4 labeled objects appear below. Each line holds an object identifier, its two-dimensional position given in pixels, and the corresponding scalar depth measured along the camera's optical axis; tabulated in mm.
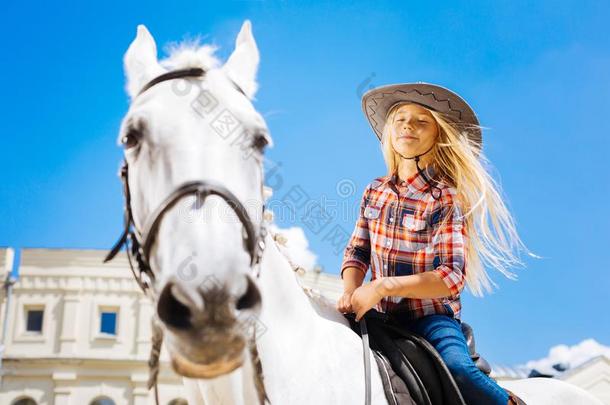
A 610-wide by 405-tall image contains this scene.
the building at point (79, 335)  23156
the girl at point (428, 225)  2383
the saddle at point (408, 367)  2227
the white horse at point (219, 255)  1505
